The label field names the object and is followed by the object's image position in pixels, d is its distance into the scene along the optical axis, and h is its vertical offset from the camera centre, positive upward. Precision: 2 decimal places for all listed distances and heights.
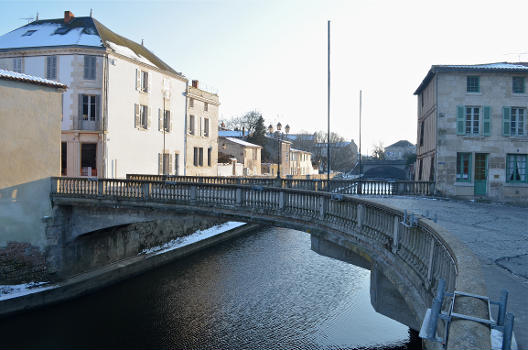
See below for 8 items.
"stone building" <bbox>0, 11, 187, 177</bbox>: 27.89 +5.56
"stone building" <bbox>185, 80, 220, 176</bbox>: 38.69 +3.51
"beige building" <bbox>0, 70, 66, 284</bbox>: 17.23 +0.09
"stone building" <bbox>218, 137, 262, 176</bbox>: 56.66 +2.64
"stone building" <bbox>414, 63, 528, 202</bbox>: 23.89 +2.44
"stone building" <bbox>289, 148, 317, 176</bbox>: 75.50 +1.60
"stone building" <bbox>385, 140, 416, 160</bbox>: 162.62 +9.33
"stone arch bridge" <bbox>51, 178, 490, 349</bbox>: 5.49 -1.30
